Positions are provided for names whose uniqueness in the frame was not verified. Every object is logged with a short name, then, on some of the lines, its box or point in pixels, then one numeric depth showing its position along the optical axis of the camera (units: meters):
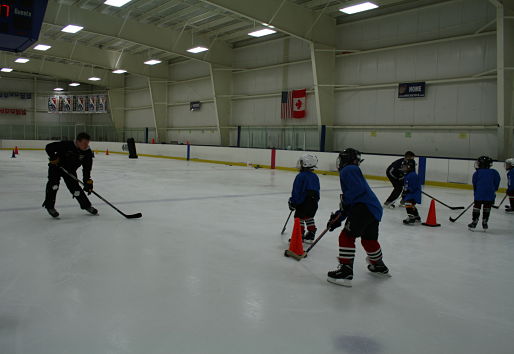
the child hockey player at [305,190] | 4.57
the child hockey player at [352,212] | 3.49
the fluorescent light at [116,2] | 12.17
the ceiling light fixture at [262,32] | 14.79
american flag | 18.81
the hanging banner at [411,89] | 14.46
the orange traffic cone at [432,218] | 6.30
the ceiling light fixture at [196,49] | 18.05
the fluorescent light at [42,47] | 18.69
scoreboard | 6.43
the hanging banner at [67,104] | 30.91
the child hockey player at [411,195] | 6.32
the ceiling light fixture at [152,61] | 20.16
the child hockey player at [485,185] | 5.86
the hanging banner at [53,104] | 30.98
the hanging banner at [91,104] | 30.44
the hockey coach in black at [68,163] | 5.82
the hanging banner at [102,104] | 29.95
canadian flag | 18.36
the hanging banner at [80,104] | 30.73
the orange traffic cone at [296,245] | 4.27
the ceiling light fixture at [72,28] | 14.97
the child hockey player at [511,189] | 7.76
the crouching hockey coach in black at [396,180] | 8.01
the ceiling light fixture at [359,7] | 11.78
